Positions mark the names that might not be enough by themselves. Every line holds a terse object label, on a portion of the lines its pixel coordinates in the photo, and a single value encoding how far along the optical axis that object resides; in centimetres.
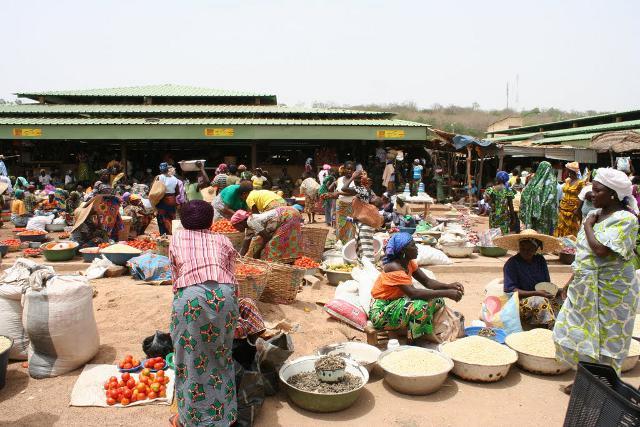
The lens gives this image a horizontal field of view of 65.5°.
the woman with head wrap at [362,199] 722
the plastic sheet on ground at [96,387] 358
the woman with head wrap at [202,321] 293
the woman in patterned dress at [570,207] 902
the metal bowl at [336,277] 666
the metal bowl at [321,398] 350
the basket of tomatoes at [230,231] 656
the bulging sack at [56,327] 390
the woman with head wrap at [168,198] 891
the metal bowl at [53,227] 1149
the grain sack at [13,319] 418
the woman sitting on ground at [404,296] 427
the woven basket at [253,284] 487
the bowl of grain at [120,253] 690
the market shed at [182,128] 1535
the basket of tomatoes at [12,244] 884
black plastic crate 217
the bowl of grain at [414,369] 375
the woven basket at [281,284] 544
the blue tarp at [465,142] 1529
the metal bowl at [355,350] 418
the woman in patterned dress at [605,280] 338
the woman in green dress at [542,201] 891
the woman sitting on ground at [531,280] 484
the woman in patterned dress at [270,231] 634
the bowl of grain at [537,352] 409
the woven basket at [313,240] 754
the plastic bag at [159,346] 414
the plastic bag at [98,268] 661
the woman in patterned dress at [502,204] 929
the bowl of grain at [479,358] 394
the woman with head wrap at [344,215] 849
